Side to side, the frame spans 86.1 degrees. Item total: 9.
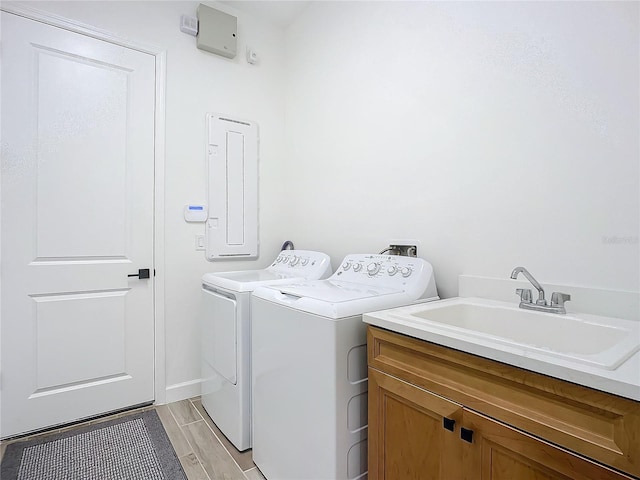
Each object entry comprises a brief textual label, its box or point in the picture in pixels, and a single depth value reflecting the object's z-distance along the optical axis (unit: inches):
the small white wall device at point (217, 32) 94.4
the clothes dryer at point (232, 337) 68.8
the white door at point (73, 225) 74.4
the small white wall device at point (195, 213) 94.5
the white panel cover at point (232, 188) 98.6
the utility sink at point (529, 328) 31.7
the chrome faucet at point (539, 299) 47.0
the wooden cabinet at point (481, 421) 26.5
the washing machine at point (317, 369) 48.1
